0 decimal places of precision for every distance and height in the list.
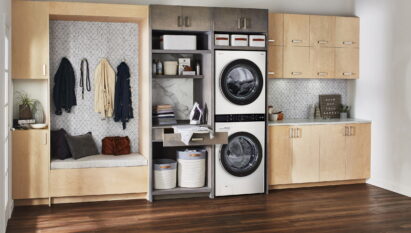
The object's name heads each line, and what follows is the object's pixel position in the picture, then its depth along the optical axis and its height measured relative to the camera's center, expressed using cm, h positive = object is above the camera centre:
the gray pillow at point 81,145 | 587 -44
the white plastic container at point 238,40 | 599 +80
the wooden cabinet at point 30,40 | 556 +74
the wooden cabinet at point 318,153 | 640 -56
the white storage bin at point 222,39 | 595 +80
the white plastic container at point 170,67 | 602 +48
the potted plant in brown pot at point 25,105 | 579 +3
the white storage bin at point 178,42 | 586 +76
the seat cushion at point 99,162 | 571 -60
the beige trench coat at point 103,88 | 623 +24
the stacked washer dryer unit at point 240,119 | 600 -12
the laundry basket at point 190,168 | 598 -69
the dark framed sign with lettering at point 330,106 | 714 +4
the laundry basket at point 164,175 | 591 -77
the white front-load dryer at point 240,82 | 597 +32
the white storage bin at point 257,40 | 607 +80
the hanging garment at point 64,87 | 609 +25
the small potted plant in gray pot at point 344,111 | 710 -3
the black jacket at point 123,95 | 628 +15
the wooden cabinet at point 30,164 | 557 -61
